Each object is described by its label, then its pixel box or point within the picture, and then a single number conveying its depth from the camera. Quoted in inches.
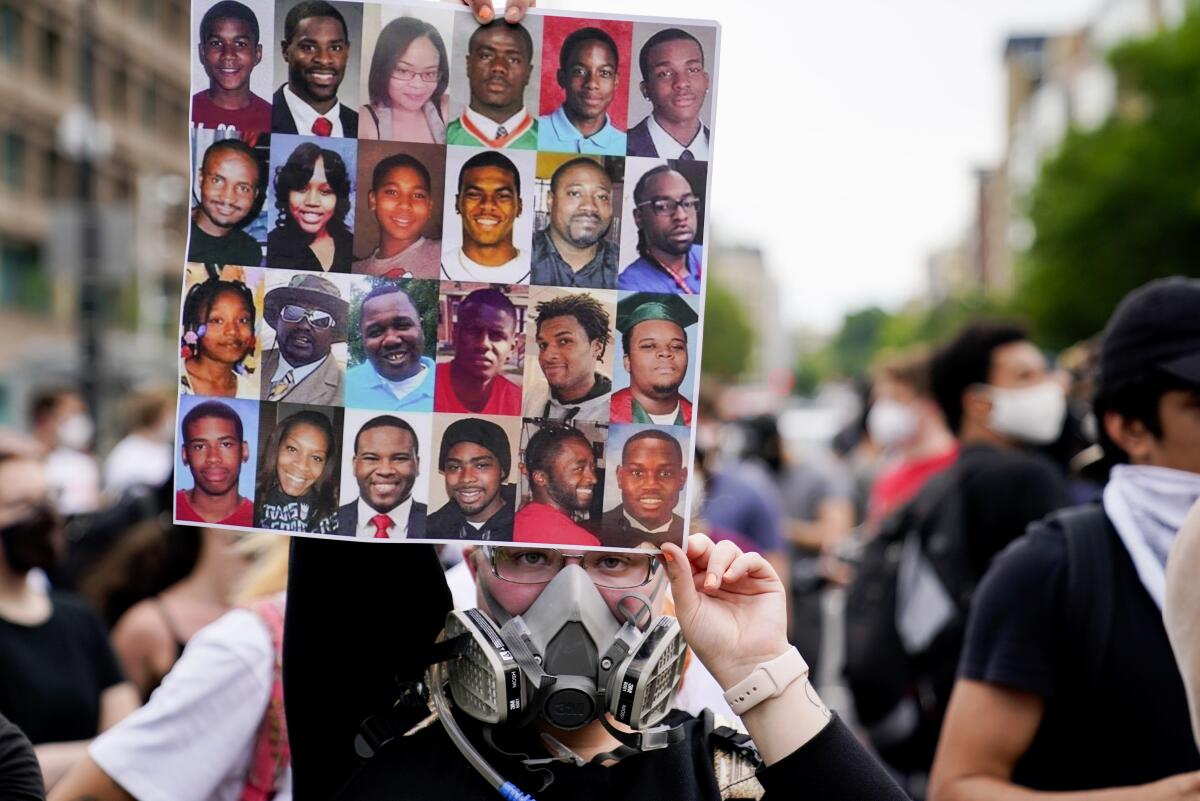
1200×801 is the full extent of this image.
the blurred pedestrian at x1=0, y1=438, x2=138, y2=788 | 156.8
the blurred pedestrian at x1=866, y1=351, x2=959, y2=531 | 283.7
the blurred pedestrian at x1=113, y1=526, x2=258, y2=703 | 174.2
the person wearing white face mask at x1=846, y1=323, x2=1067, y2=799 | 196.9
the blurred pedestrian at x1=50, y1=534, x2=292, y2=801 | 112.4
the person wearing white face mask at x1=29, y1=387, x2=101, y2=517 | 383.9
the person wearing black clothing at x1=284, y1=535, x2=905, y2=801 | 84.8
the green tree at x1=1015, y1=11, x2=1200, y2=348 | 1400.1
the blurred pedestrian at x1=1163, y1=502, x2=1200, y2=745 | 83.0
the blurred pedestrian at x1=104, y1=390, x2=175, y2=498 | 358.3
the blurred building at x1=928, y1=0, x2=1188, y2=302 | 1883.6
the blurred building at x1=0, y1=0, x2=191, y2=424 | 1589.6
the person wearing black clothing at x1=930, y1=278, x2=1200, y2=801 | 113.7
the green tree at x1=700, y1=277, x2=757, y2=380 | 3646.7
